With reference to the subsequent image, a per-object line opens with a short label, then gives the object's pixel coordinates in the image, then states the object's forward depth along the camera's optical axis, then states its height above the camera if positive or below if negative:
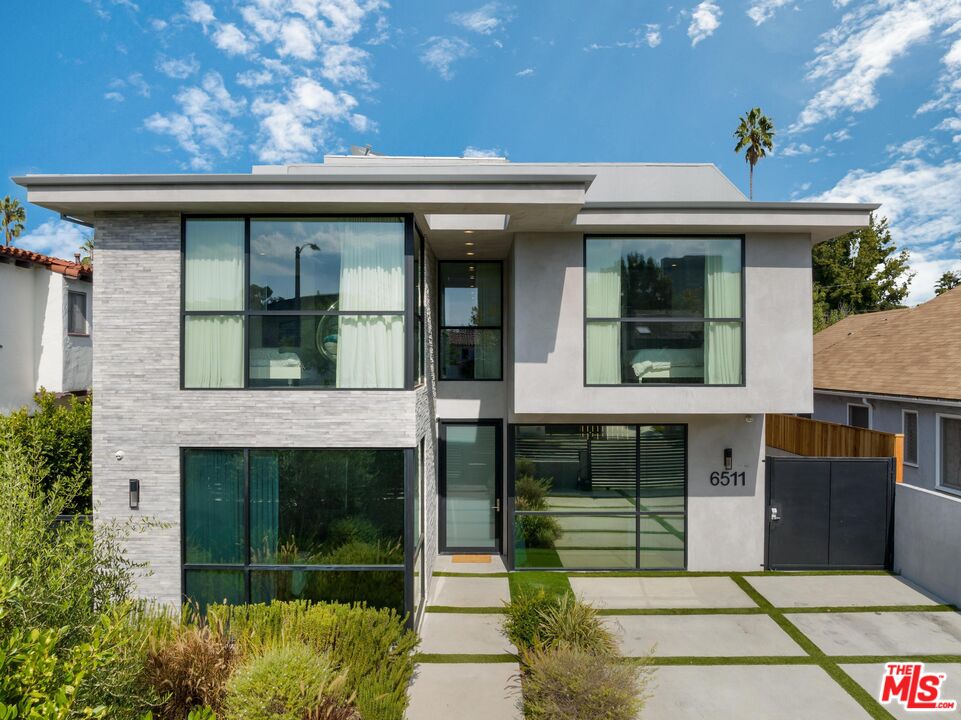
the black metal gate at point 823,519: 9.09 -2.58
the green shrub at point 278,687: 4.37 -2.72
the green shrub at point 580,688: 4.81 -2.99
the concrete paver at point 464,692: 5.51 -3.59
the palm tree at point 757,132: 29.19 +13.05
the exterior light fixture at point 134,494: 6.73 -1.63
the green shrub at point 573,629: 5.91 -3.00
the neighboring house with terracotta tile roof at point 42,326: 13.47 +1.07
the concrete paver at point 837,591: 7.97 -3.49
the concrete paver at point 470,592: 8.02 -3.54
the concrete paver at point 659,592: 7.98 -3.52
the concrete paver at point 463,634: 6.77 -3.57
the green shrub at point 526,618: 6.28 -3.03
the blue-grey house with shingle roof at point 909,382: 10.87 -0.32
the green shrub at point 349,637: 5.11 -2.89
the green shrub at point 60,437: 9.18 -1.26
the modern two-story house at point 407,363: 6.69 +0.06
